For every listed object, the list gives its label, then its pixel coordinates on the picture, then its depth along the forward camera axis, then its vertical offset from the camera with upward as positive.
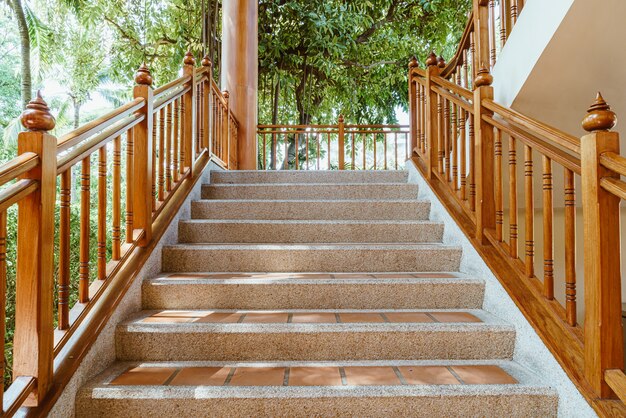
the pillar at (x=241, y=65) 4.57 +1.74
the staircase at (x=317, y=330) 1.38 -0.49
